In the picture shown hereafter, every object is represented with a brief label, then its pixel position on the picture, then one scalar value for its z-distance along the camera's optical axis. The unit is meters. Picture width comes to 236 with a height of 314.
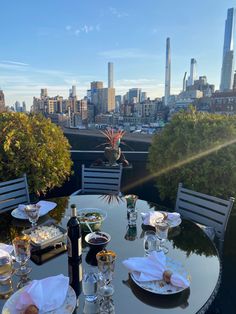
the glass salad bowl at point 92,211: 1.93
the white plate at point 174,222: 1.83
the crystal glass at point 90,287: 1.08
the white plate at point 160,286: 1.13
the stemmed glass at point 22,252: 1.27
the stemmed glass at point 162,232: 1.54
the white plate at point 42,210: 1.93
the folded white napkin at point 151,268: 1.16
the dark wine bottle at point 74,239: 1.17
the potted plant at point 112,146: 4.01
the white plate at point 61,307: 0.98
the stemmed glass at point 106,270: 1.12
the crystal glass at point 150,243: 1.47
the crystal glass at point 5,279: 1.15
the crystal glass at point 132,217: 1.87
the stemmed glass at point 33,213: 1.74
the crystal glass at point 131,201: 1.95
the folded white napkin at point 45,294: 0.99
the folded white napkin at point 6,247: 1.45
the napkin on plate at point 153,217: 1.85
